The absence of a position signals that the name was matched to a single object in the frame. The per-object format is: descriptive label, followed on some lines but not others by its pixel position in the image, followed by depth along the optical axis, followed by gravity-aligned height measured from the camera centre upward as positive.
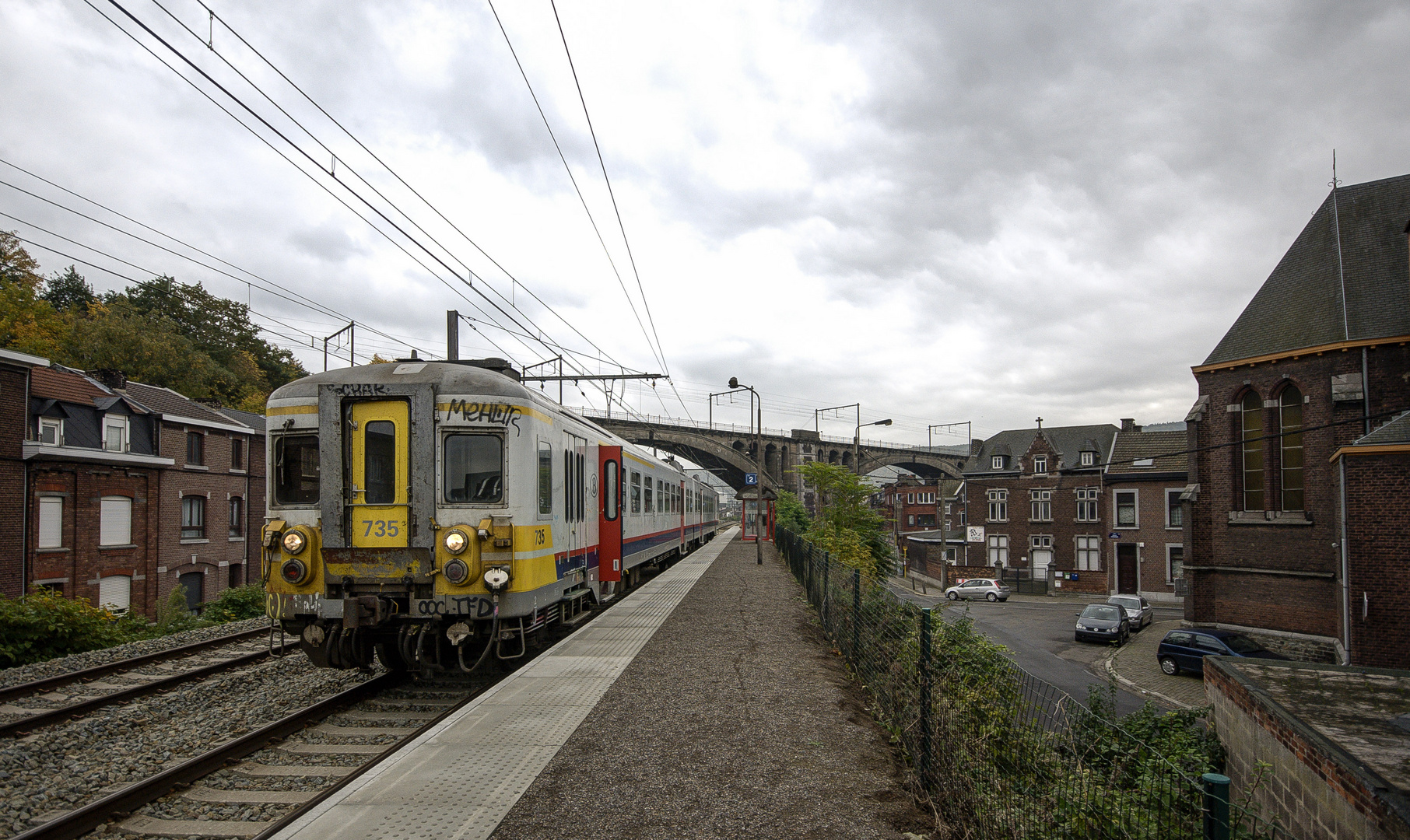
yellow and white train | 7.18 -0.48
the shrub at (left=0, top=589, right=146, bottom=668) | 10.99 -2.46
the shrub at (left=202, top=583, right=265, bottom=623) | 18.03 -3.36
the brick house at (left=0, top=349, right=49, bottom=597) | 19.58 -0.02
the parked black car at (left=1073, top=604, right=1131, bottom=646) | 25.14 -5.67
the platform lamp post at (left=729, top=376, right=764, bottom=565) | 24.73 -1.28
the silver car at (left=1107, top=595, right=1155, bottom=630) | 28.61 -5.95
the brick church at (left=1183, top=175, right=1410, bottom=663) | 19.42 +1.06
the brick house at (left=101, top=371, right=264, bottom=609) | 25.56 -1.07
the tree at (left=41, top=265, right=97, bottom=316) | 47.59 +11.27
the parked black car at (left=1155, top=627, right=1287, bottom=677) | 19.44 -5.02
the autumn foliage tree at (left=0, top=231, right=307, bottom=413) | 34.66 +6.92
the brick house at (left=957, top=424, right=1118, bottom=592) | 42.16 -2.94
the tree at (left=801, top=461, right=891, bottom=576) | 18.84 -1.55
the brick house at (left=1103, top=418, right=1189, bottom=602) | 38.12 -3.18
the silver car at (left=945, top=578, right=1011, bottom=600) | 40.03 -7.11
